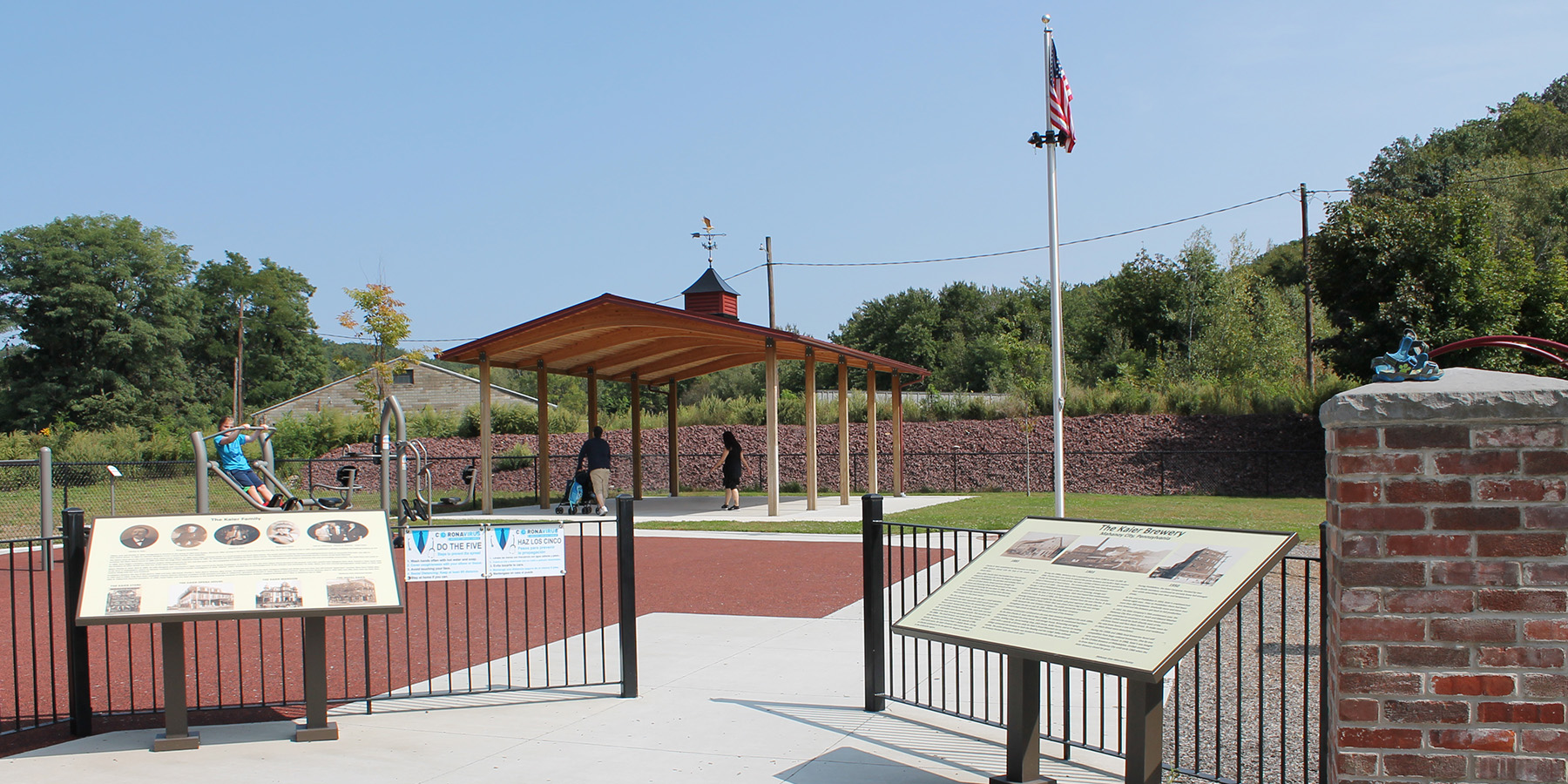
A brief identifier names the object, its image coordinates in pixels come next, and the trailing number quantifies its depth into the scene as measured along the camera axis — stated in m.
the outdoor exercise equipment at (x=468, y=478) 23.30
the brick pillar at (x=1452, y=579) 3.44
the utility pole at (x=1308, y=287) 31.98
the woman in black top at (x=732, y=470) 21.52
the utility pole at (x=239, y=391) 54.44
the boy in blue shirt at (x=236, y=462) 14.87
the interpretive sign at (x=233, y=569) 5.21
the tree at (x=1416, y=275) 24.06
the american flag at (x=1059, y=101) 16.42
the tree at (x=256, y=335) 68.38
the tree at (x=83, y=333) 55.59
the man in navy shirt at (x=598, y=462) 18.89
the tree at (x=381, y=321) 31.61
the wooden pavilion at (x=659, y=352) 18.44
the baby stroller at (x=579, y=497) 19.48
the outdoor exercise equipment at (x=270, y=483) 13.09
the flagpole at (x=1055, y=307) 16.03
